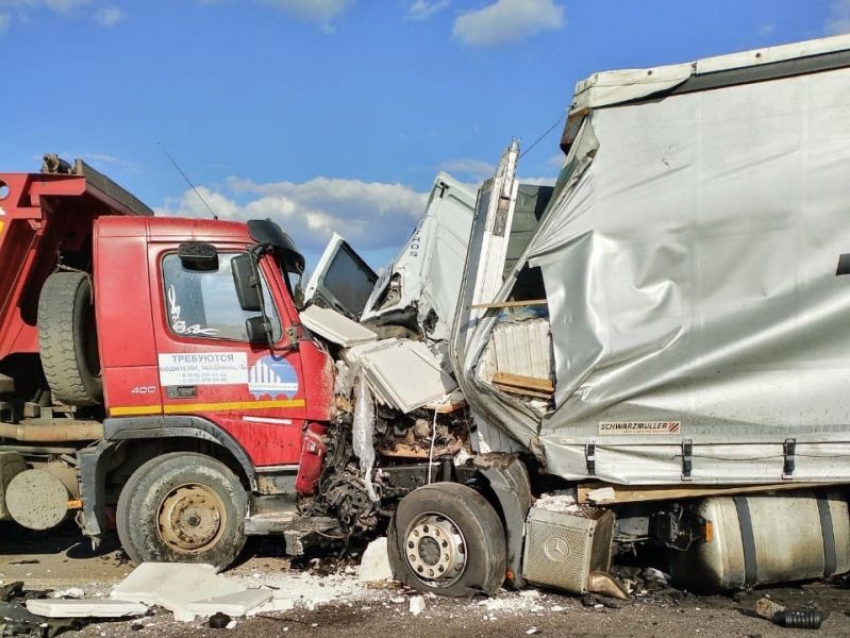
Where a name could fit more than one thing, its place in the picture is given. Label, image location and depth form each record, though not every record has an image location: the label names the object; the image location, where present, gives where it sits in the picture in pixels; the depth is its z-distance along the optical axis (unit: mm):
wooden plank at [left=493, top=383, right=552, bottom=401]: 4641
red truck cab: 5121
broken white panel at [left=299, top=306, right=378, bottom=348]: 5547
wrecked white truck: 4137
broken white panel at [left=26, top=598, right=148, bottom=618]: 4355
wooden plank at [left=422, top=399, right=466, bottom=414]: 5105
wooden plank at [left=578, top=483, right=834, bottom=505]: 4238
